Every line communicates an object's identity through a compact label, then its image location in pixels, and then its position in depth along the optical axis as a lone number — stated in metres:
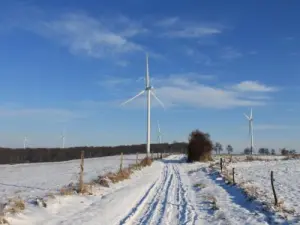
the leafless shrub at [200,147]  74.31
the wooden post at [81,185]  20.55
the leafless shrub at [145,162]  54.59
